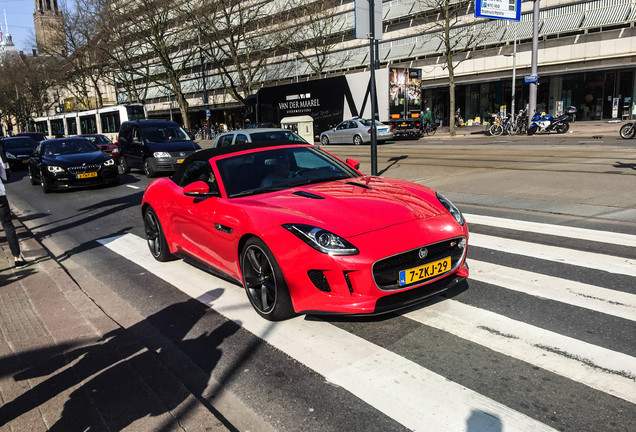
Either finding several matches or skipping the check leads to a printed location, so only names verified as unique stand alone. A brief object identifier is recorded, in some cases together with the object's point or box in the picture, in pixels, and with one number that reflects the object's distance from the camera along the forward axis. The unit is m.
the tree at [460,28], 36.56
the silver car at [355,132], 26.81
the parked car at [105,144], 22.71
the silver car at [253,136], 11.65
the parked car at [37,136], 27.27
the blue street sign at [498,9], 23.53
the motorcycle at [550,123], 24.83
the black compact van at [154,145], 15.70
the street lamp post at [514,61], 32.44
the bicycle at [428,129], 35.17
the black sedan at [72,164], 13.35
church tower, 49.06
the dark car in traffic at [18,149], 22.56
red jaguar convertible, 3.58
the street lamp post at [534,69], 25.62
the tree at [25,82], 59.46
